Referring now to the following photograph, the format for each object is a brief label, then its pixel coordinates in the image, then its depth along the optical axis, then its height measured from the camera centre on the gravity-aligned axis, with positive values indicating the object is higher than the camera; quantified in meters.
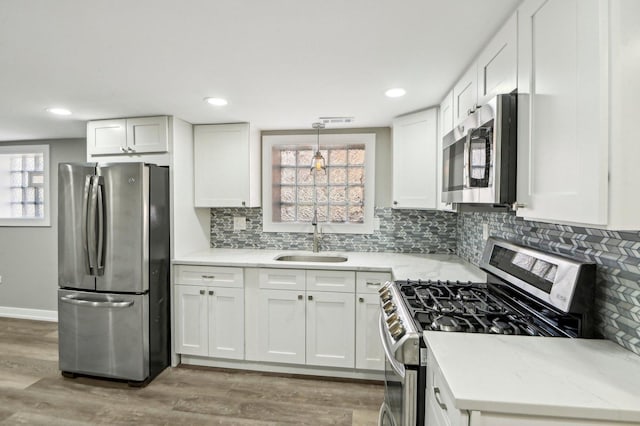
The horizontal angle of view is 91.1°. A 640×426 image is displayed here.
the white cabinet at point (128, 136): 2.62 +0.61
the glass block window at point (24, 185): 3.71 +0.26
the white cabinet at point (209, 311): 2.58 -0.87
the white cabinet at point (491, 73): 1.18 +0.61
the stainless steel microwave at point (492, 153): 1.10 +0.20
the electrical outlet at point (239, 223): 3.25 -0.16
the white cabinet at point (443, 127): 2.00 +0.55
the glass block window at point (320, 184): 3.08 +0.24
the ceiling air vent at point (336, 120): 2.71 +0.77
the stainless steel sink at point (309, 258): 2.94 -0.48
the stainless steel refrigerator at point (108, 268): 2.36 -0.47
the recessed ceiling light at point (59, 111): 2.46 +0.76
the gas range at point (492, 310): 1.10 -0.45
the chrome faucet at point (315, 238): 3.03 -0.30
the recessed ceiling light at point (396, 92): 2.03 +0.76
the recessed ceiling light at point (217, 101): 2.22 +0.76
